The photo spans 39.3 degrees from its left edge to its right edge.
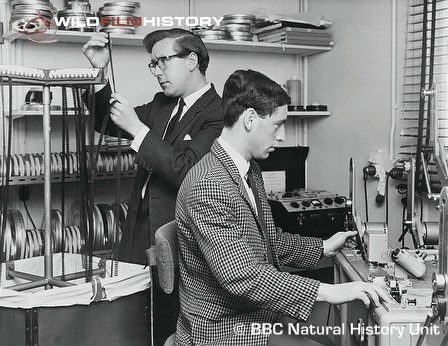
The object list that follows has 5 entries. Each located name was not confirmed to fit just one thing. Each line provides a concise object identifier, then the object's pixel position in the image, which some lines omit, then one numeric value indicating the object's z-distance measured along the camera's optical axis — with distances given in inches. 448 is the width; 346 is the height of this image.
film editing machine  57.4
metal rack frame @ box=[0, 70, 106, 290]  79.9
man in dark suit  93.4
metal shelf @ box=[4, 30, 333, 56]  131.0
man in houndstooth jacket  67.7
